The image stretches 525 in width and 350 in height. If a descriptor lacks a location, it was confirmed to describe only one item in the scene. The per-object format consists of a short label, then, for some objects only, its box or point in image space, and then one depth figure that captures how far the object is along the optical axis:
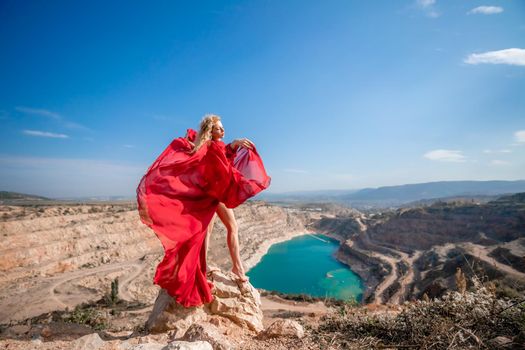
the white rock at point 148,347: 2.62
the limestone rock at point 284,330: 3.30
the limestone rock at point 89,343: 3.08
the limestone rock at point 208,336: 2.84
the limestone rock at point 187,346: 2.42
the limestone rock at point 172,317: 3.89
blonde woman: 3.73
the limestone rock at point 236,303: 4.15
